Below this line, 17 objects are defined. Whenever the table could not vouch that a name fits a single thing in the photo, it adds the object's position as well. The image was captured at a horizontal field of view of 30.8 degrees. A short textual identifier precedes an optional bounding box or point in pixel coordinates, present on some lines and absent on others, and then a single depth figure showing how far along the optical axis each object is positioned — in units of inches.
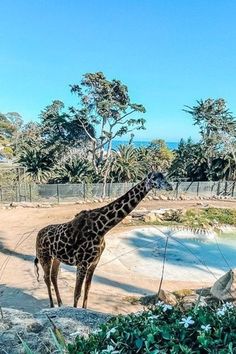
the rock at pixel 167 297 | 347.6
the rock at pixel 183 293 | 396.1
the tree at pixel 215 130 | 1304.1
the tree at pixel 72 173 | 1106.1
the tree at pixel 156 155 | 1267.2
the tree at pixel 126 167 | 1171.3
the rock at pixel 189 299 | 314.7
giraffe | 274.2
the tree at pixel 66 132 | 1378.0
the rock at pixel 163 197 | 1000.0
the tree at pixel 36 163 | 1122.7
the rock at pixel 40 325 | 131.9
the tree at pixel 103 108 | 1300.4
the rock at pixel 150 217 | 741.9
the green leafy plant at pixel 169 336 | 79.3
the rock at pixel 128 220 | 727.7
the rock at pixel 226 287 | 343.0
